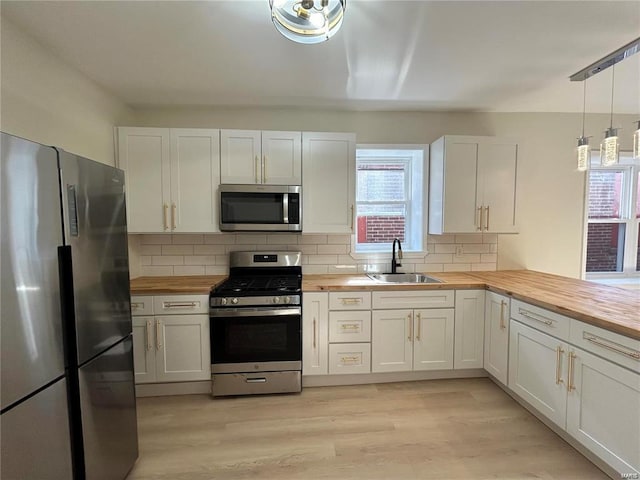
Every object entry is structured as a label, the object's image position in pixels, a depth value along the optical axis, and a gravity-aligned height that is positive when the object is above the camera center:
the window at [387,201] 3.08 +0.27
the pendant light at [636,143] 1.67 +0.48
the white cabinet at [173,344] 2.30 -0.94
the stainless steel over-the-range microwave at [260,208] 2.54 +0.16
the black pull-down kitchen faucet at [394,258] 2.91 -0.32
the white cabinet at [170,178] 2.49 +0.43
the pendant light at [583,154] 2.03 +0.51
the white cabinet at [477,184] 2.68 +0.39
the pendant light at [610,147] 1.81 +0.50
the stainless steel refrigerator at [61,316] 0.95 -0.35
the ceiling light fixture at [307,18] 1.28 +0.95
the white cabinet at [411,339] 2.47 -0.97
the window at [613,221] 3.11 +0.05
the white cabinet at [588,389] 1.39 -0.94
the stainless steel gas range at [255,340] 2.30 -0.91
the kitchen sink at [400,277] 2.88 -0.51
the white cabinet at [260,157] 2.55 +0.62
